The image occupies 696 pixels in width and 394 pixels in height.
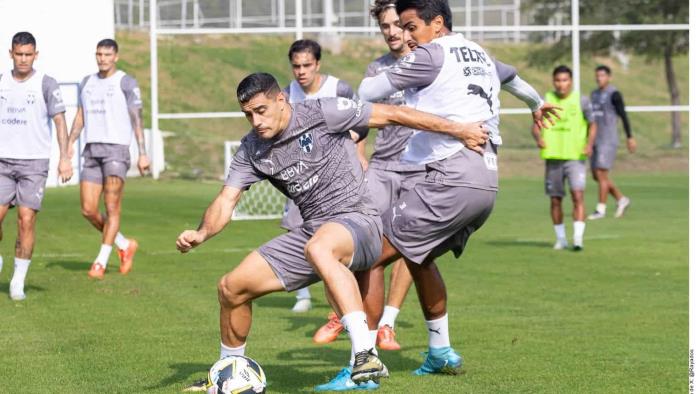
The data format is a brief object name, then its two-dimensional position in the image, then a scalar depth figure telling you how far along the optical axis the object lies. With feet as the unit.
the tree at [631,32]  110.63
